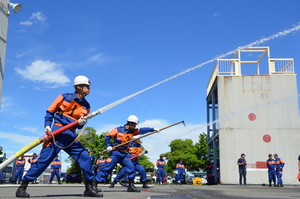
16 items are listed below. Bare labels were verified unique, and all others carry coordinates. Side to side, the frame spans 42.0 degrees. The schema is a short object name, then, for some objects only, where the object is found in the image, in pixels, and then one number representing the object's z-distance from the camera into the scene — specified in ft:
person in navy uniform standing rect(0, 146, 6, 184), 62.32
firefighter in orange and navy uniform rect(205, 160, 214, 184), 90.74
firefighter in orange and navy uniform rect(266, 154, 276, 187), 71.36
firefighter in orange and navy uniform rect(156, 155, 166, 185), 86.99
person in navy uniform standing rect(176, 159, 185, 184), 93.97
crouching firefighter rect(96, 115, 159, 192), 32.99
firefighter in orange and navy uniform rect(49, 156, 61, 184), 79.87
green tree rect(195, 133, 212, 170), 191.48
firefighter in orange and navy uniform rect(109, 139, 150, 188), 41.96
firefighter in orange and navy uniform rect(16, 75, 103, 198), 22.26
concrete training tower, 81.92
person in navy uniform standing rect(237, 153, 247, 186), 71.10
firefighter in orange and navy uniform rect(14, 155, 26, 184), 77.51
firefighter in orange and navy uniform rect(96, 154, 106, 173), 80.27
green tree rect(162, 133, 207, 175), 196.81
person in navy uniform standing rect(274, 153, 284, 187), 69.78
